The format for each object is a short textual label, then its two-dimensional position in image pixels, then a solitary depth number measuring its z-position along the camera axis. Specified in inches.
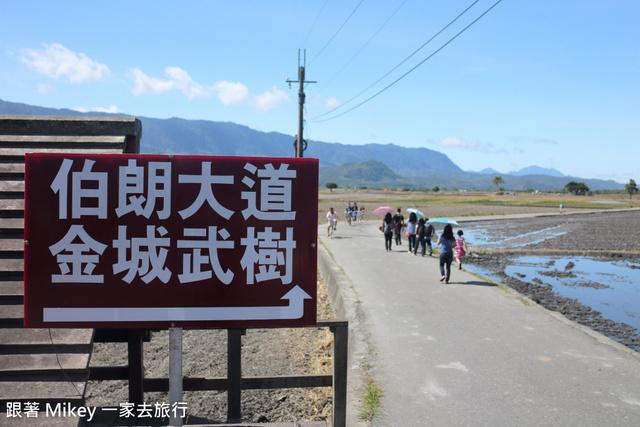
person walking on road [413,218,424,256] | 684.7
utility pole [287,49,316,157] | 978.1
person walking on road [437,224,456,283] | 485.7
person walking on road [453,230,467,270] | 549.3
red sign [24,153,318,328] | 131.7
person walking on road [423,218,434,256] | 683.4
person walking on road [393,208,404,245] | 816.3
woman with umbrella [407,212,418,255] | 740.0
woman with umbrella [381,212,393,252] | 730.8
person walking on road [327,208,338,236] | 959.6
